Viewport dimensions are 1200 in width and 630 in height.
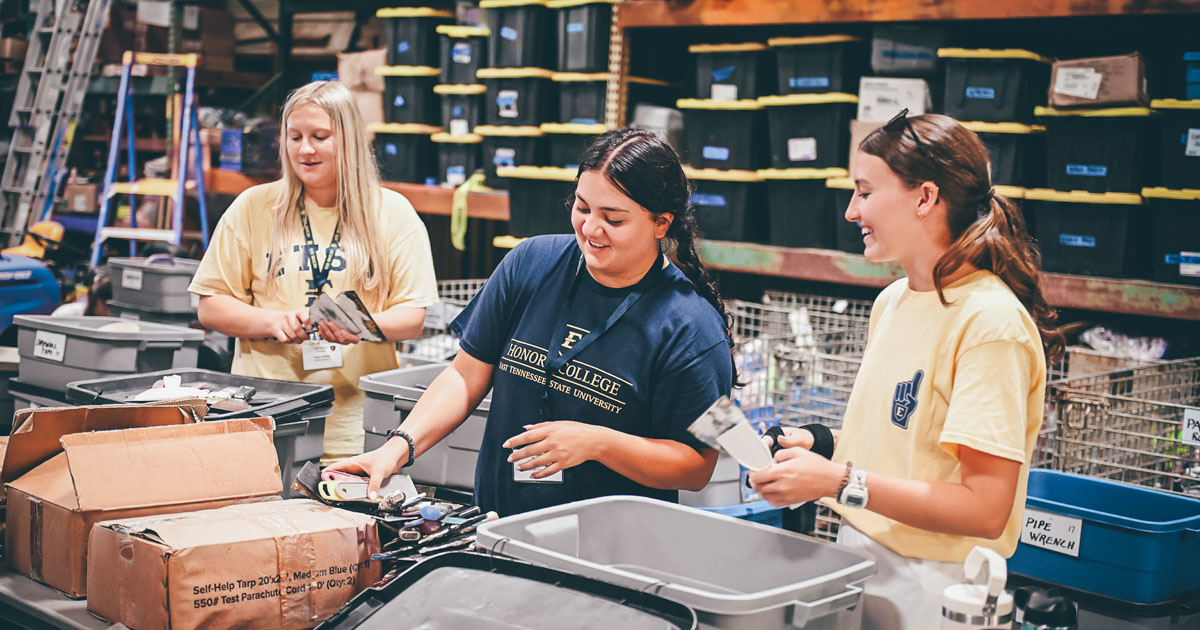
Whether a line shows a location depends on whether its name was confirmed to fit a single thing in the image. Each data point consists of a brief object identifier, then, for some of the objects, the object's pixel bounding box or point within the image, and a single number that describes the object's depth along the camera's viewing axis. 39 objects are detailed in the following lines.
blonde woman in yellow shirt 2.59
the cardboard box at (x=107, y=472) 1.62
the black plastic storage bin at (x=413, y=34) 5.39
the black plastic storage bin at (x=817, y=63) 3.79
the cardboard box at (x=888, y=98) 3.66
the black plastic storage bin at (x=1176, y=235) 3.20
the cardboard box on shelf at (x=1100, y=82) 3.23
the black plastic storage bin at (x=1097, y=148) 3.29
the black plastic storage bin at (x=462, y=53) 5.11
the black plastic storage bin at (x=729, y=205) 4.07
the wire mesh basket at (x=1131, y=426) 2.31
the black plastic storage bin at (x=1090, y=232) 3.33
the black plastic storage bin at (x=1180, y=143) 3.15
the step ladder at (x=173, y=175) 6.25
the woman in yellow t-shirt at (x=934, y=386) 1.40
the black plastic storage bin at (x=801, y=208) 3.89
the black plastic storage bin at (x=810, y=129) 3.81
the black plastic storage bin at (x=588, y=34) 4.46
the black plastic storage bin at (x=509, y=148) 4.80
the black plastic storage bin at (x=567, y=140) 4.50
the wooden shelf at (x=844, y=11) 3.25
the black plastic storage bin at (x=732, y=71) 4.00
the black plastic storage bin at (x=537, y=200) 4.49
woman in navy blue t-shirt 1.75
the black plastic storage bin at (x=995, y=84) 3.44
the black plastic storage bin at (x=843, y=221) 3.77
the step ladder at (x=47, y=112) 6.91
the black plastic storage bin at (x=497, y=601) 1.23
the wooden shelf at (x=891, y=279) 3.21
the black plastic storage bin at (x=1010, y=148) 3.47
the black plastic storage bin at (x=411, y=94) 5.43
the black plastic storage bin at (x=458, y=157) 5.23
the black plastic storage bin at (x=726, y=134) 4.01
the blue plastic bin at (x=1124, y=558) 1.88
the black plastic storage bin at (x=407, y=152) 5.47
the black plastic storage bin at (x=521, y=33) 4.74
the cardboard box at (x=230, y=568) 1.41
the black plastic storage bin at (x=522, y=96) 4.77
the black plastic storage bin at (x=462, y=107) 5.19
